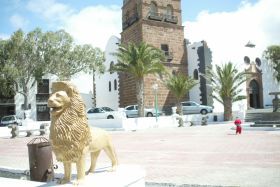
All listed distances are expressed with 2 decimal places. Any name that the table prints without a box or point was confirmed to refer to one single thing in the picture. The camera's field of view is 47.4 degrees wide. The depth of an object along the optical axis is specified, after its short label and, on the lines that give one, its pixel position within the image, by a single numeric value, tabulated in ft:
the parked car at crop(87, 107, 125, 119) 100.07
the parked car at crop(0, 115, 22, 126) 116.06
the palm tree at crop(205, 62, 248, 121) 98.84
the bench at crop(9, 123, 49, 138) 73.80
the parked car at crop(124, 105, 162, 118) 106.11
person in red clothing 60.08
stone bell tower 116.37
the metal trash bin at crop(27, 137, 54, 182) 22.66
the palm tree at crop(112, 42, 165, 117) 91.08
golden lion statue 12.53
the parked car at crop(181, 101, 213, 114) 112.06
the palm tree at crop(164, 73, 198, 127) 98.22
